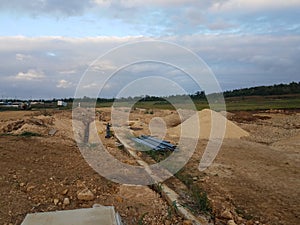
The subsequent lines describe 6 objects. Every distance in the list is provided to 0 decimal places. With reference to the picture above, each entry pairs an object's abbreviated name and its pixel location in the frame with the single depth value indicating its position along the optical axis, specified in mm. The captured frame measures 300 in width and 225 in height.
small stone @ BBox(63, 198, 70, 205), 3352
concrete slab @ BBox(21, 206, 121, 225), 2167
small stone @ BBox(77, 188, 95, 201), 3437
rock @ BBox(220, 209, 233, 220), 3181
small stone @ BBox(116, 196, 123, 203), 3501
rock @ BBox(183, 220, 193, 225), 3043
